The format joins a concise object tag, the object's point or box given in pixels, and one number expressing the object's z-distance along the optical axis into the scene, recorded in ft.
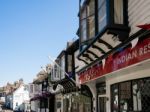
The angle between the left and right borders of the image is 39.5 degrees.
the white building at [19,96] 188.46
